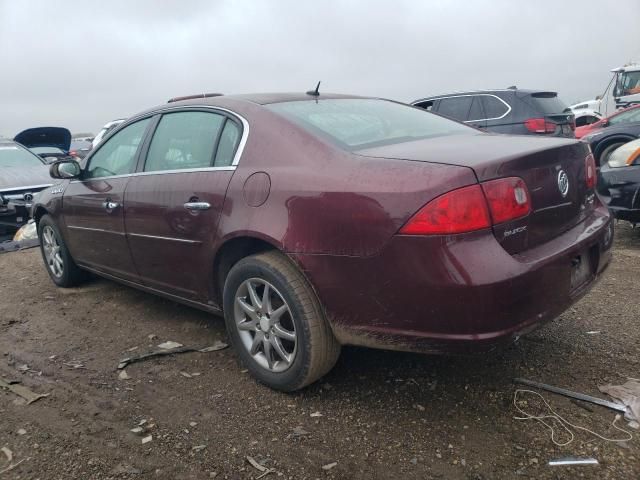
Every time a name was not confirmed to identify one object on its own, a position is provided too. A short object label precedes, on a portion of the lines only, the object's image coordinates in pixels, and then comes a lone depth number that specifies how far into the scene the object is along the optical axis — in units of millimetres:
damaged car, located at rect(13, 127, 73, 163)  11758
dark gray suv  9164
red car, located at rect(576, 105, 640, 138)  9906
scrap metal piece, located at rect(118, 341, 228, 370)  3440
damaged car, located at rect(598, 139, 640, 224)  5254
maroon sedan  2254
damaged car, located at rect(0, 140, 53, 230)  7373
